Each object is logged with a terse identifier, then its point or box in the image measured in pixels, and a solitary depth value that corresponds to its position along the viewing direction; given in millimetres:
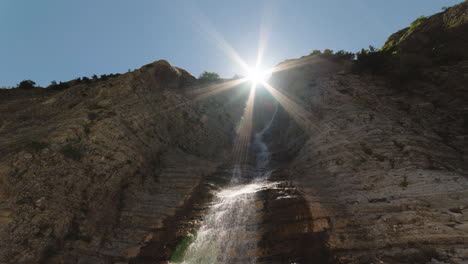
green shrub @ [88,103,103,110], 14412
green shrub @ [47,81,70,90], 20673
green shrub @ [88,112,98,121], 13315
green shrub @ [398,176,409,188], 9122
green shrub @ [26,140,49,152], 9867
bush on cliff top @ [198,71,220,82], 44178
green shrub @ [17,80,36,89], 20934
